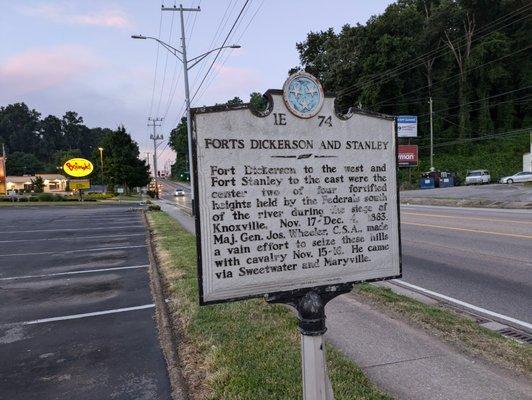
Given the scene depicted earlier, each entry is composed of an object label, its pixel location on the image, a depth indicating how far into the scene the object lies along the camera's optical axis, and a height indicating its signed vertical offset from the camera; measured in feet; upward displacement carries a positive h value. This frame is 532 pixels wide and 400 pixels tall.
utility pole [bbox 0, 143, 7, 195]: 243.48 +8.21
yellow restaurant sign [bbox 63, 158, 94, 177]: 187.71 +5.62
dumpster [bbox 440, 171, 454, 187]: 163.22 -4.11
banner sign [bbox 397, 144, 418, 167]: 176.96 +5.18
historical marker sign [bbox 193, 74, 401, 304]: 8.64 -0.44
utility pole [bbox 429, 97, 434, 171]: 179.37 +1.93
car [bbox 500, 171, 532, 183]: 145.89 -3.94
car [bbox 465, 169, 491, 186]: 162.71 -3.90
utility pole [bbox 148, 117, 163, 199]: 225.41 +19.88
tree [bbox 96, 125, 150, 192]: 227.40 +9.03
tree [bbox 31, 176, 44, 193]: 298.80 -1.62
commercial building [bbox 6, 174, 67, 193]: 348.79 +0.34
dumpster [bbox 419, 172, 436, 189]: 166.90 -4.71
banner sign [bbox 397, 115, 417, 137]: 181.06 +16.60
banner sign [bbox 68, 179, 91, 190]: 174.29 -1.17
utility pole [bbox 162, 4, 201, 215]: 77.46 +19.62
